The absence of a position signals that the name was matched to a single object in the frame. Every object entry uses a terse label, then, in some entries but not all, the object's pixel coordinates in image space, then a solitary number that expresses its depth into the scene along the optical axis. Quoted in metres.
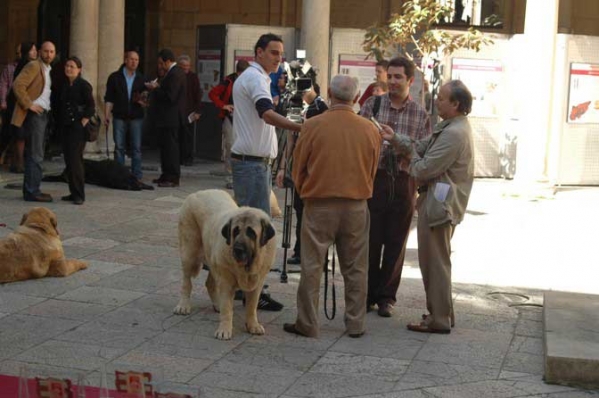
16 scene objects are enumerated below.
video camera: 12.28
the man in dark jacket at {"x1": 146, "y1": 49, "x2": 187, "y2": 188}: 20.98
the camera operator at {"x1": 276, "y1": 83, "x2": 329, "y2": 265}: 12.65
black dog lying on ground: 20.26
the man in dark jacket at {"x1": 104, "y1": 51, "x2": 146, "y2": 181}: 20.61
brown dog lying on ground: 11.91
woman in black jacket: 17.39
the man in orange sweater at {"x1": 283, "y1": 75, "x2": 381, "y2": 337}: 10.06
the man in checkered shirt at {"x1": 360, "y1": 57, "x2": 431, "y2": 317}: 11.22
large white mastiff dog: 9.76
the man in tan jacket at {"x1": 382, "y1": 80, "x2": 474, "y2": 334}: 10.39
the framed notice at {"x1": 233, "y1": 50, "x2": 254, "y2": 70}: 25.05
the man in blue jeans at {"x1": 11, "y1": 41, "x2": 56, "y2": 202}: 17.27
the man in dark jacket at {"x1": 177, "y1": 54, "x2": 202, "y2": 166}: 23.58
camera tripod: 12.05
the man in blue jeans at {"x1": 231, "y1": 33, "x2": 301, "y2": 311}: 11.01
